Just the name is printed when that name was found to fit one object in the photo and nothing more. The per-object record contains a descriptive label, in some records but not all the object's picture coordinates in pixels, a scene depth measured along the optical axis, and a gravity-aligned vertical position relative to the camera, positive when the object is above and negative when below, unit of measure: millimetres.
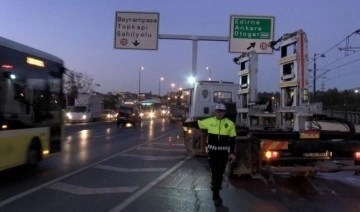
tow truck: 11398 -299
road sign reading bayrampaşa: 28781 +4605
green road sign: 28469 +4643
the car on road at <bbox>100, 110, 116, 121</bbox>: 71312 +411
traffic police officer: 9867 -407
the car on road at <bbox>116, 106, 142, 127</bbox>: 51188 +232
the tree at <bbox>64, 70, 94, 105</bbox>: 96438 +5887
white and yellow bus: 11586 +288
